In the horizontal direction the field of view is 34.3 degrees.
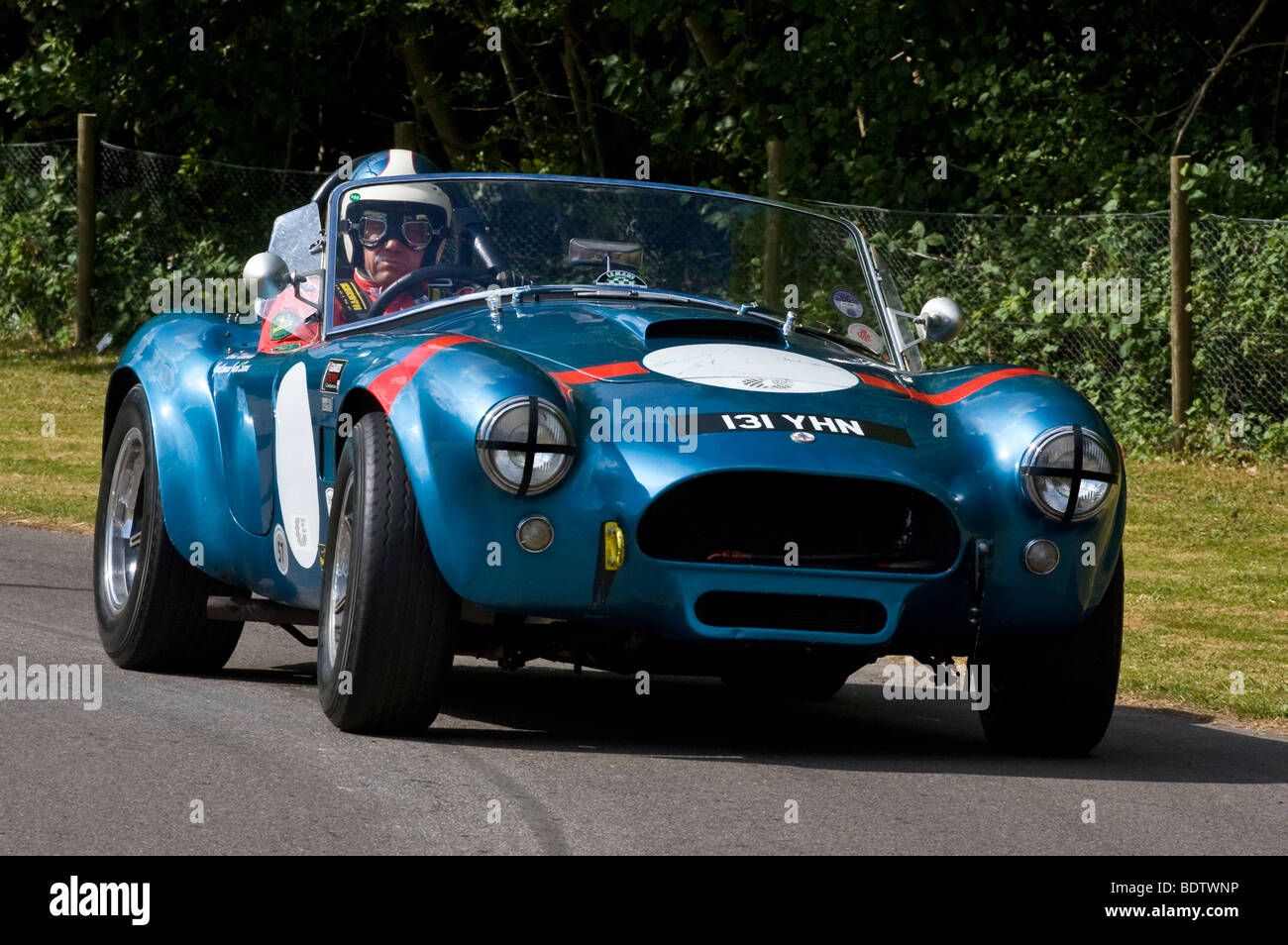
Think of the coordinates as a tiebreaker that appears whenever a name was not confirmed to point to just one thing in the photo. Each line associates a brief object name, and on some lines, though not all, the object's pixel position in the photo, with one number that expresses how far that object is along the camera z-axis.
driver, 6.34
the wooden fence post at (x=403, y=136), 16.77
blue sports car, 5.05
